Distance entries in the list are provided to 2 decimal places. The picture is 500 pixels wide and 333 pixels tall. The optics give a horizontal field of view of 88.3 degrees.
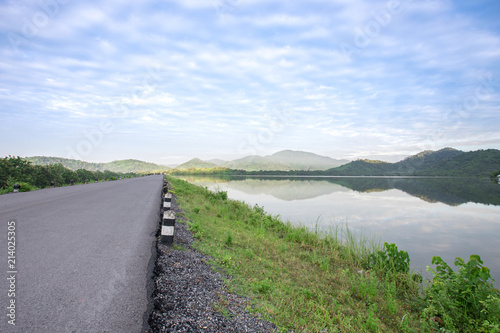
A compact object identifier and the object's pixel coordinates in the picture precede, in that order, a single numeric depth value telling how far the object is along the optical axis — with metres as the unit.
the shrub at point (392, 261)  7.49
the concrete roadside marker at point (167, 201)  8.41
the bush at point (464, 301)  4.44
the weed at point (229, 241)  7.87
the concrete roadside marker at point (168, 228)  6.04
